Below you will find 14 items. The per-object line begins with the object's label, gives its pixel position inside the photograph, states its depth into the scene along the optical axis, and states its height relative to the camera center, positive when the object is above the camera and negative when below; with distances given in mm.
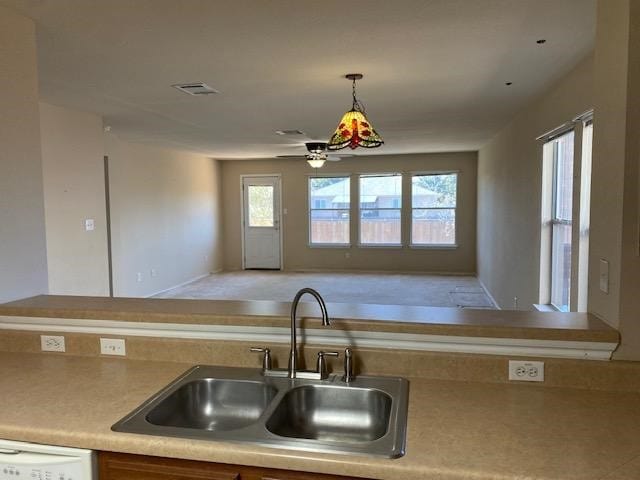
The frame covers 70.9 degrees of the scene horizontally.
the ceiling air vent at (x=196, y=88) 3635 +1079
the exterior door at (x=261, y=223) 10031 -133
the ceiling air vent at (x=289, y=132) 6066 +1163
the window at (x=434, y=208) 9125 +158
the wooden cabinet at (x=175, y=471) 1148 -669
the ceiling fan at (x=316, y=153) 6523 +945
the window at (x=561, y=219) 3479 -34
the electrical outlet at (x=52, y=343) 1907 -529
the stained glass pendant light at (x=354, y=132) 3582 +672
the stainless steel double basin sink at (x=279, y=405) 1423 -631
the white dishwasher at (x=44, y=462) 1233 -675
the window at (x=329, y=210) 9656 +143
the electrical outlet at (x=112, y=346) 1848 -530
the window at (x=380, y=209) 9344 +153
